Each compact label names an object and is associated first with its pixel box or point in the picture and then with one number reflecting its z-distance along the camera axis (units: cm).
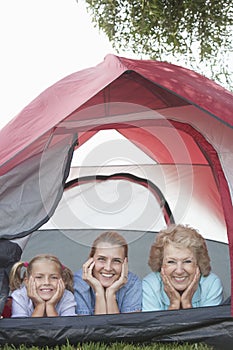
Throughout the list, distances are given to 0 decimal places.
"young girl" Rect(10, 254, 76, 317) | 206
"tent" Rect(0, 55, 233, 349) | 198
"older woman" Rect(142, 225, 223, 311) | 216
